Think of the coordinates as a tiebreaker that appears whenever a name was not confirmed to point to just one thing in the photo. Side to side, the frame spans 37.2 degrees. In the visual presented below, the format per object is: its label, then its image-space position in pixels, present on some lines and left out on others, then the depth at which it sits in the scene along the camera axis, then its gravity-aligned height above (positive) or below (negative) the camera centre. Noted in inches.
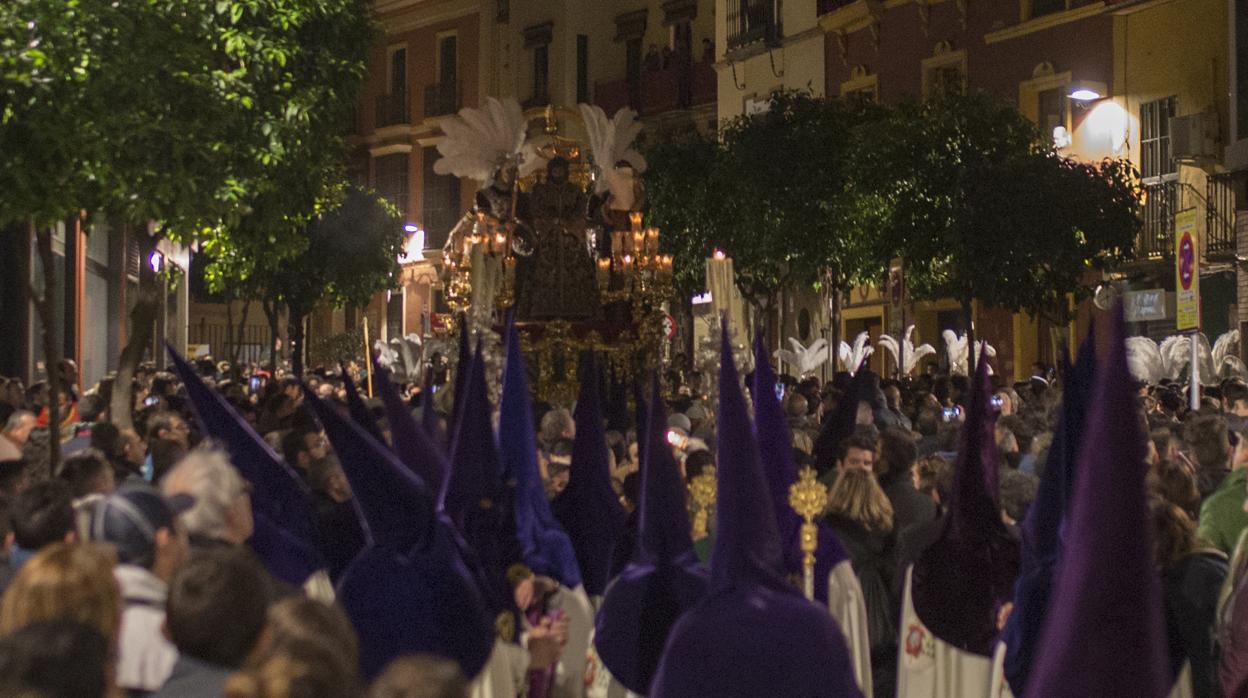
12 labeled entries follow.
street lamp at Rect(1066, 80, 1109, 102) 1097.4 +158.0
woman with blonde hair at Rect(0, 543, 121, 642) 148.9 -19.4
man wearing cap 162.2 -20.6
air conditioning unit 1024.9 +115.1
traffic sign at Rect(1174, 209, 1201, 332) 612.1 +21.2
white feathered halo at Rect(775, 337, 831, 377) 977.5 -4.5
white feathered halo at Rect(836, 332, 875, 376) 997.2 -3.9
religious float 761.6 +42.5
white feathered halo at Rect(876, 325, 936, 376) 968.9 -1.9
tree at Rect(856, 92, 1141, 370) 918.4 +70.7
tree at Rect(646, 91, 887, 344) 1115.9 +96.4
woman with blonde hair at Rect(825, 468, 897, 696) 290.4 -30.1
